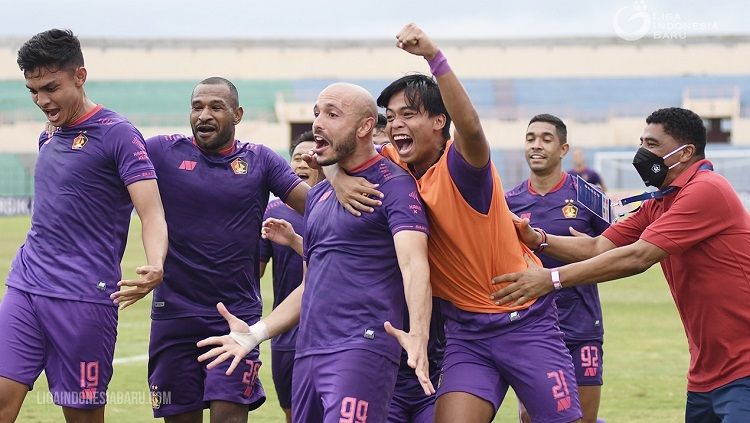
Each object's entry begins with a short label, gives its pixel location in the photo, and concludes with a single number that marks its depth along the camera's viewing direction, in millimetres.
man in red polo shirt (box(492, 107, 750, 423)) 6809
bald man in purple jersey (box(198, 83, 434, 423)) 6066
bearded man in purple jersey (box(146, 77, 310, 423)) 7941
